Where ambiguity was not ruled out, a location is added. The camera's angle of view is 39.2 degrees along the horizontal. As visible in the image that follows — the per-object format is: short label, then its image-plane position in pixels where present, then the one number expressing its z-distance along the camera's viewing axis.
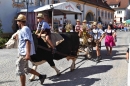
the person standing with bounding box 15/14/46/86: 3.91
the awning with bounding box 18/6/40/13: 15.76
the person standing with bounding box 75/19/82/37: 8.10
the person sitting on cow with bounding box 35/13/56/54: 5.03
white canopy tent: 11.90
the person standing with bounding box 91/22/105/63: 7.47
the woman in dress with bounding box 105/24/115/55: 8.45
